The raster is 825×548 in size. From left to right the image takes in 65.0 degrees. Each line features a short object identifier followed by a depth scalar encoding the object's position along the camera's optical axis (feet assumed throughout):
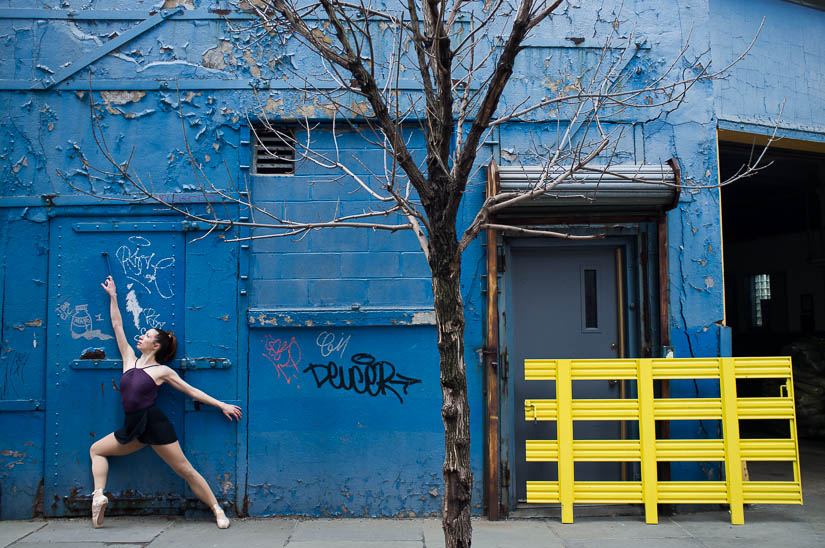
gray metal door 20.30
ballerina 18.34
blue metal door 19.29
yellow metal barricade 18.35
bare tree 11.89
